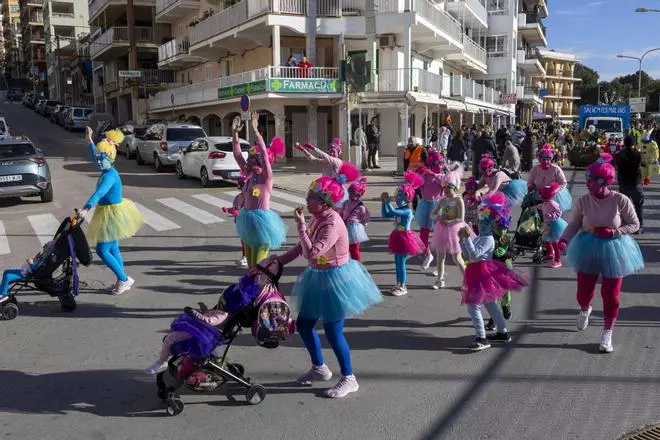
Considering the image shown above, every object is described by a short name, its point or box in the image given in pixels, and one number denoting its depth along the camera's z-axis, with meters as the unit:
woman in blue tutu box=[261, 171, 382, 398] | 4.72
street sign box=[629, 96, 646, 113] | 55.22
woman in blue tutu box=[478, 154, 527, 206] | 8.05
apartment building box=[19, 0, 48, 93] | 92.94
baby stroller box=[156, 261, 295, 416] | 4.61
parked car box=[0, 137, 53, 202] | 15.40
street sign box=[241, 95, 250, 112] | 15.25
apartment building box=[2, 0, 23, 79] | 112.88
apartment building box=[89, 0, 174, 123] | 46.62
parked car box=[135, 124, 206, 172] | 23.33
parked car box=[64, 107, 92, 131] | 44.69
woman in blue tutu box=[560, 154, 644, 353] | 5.67
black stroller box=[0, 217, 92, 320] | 7.07
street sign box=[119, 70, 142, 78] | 38.28
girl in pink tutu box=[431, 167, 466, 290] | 7.38
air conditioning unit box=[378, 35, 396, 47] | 28.55
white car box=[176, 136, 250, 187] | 19.12
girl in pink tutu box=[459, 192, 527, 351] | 5.62
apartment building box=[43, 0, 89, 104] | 78.75
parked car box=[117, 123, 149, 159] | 28.10
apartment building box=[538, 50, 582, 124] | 105.19
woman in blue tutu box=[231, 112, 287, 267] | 7.23
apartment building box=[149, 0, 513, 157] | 26.34
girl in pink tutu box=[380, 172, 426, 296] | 7.57
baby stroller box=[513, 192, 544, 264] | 8.82
